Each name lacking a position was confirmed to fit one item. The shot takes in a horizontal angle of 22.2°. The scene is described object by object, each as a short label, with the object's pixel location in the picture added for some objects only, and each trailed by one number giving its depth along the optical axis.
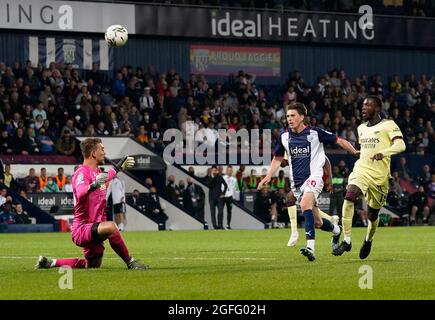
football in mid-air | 28.55
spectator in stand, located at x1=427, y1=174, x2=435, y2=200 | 42.05
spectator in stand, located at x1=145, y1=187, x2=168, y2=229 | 36.94
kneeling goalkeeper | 13.78
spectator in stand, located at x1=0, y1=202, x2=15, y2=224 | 33.38
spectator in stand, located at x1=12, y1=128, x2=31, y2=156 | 35.81
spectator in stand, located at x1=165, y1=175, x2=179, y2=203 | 37.53
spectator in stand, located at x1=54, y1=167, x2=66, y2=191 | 35.62
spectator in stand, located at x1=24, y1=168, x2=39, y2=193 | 34.91
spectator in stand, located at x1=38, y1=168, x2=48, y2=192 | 35.16
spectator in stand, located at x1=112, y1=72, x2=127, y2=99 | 41.41
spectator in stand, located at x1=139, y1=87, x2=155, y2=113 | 40.59
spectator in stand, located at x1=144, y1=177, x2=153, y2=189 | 37.84
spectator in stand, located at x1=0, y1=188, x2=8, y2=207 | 33.19
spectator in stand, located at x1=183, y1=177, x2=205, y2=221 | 37.72
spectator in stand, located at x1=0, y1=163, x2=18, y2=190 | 34.25
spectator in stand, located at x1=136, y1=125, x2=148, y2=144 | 38.97
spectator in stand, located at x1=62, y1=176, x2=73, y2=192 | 35.78
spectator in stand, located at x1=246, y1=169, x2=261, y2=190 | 39.00
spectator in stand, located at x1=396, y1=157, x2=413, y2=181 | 43.41
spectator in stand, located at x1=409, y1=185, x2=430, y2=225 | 40.88
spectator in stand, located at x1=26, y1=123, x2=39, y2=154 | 36.06
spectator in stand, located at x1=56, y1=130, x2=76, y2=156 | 36.53
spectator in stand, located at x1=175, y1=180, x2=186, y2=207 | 37.88
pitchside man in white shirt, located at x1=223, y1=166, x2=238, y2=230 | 37.29
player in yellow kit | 16.58
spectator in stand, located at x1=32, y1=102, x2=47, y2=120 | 36.97
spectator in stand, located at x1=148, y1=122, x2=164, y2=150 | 39.28
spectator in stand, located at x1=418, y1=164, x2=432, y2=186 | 42.48
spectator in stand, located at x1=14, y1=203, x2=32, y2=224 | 33.75
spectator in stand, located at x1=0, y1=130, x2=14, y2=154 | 35.84
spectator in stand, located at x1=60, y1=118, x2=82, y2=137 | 36.62
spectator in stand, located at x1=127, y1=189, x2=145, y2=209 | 36.78
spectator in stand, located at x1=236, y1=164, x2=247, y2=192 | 38.72
